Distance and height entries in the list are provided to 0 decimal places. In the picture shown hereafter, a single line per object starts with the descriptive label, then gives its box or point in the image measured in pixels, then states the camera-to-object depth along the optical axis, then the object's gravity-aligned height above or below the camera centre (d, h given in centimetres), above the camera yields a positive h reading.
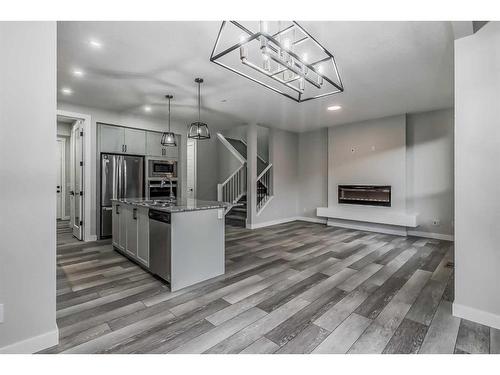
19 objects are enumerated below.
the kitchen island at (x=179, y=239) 274 -63
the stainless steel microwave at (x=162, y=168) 568 +40
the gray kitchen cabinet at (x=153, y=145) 568 +92
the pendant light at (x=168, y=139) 380 +69
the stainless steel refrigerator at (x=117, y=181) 505 +9
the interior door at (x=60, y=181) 697 +11
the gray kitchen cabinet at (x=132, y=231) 325 -65
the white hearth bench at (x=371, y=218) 527 -72
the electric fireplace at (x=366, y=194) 566 -20
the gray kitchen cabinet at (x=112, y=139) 508 +95
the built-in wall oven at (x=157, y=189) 562 -8
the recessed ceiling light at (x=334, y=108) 482 +151
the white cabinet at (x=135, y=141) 538 +95
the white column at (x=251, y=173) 620 +31
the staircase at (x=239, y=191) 675 -15
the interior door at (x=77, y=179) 498 +12
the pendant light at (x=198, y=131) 346 +74
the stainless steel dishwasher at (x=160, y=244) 276 -66
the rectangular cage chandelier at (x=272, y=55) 176 +146
